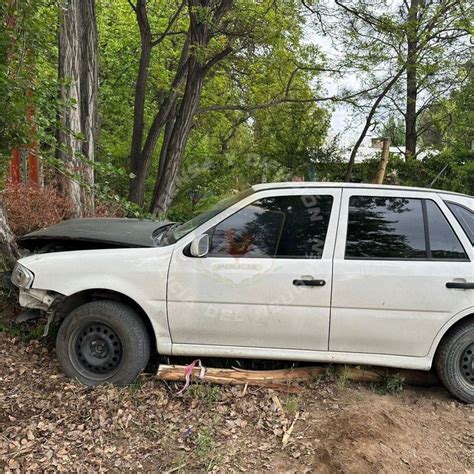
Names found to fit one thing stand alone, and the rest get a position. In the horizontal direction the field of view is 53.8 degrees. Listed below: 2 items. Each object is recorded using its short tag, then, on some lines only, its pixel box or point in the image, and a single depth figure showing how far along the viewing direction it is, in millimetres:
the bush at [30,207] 6418
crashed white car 3695
